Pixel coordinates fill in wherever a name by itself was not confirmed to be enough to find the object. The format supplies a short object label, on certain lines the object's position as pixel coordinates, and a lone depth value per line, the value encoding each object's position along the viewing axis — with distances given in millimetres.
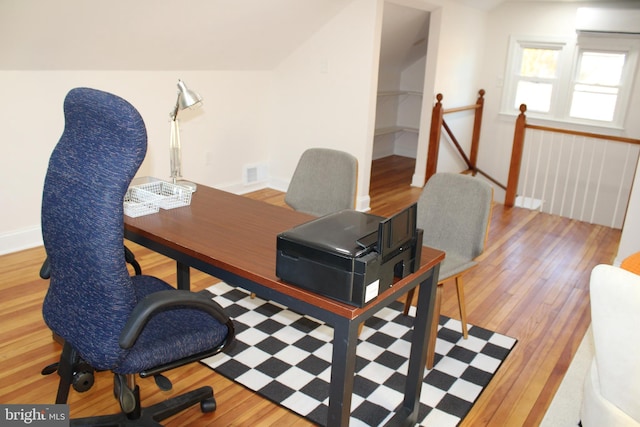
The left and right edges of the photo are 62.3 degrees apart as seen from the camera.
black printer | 1554
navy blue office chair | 1387
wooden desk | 1639
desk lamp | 2465
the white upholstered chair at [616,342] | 1567
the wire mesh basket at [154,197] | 2320
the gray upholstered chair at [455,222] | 2590
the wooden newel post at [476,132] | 6902
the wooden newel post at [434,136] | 5562
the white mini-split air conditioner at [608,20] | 5844
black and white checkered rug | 2273
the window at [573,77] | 6266
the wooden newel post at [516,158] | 5219
